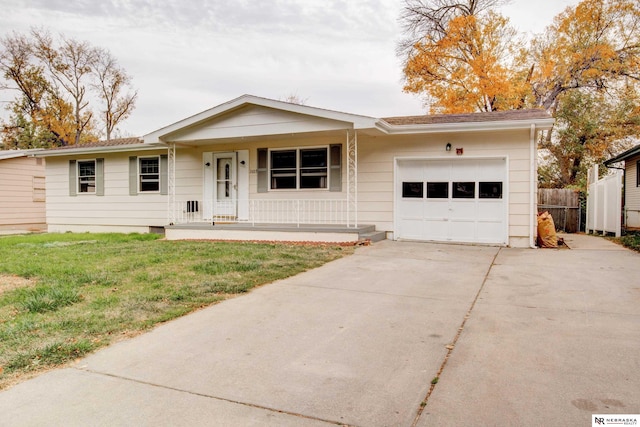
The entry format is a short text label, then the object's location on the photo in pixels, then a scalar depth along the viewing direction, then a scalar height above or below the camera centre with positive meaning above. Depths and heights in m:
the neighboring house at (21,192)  17.17 +0.52
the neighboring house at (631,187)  14.33 +0.64
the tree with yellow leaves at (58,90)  27.64 +7.95
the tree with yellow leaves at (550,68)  20.52 +6.93
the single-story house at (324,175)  10.09 +0.83
